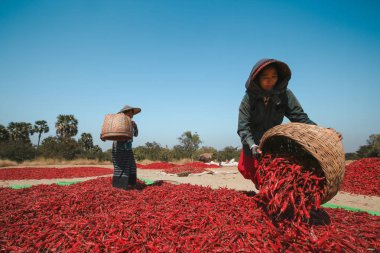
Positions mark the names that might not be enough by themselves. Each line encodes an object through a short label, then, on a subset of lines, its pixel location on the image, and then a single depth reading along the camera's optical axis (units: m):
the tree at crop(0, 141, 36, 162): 21.52
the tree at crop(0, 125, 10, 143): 38.31
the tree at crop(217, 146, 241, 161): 25.49
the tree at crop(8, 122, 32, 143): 40.56
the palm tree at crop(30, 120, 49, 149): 46.12
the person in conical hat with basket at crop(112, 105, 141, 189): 5.26
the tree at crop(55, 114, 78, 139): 44.25
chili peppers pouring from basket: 2.37
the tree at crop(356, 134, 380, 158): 20.72
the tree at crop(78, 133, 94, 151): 48.44
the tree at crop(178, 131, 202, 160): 37.45
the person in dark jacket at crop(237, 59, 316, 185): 3.02
